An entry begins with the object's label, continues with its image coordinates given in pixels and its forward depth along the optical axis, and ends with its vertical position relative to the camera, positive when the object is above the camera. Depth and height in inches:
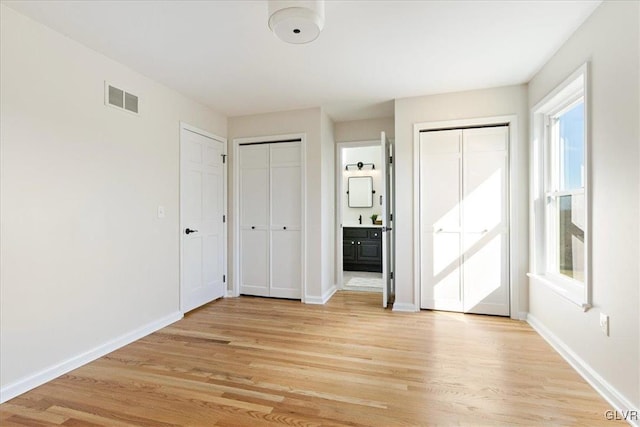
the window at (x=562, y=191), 93.9 +7.0
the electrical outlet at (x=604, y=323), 77.3 -28.1
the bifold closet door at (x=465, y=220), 135.8 -4.0
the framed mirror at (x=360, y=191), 254.5 +16.5
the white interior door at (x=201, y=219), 141.9 -3.2
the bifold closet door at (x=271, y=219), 164.6 -3.9
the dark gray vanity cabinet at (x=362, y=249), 232.8 -28.1
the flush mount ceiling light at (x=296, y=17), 73.1 +46.5
